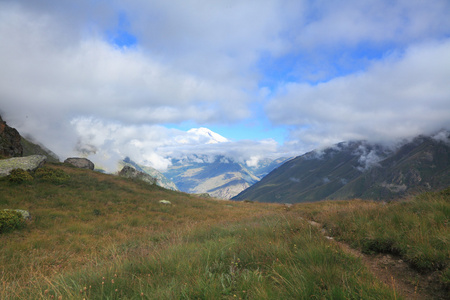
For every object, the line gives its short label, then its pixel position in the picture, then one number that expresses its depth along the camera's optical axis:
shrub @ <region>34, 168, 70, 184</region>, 21.50
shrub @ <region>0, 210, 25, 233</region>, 10.70
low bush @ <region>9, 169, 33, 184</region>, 18.69
